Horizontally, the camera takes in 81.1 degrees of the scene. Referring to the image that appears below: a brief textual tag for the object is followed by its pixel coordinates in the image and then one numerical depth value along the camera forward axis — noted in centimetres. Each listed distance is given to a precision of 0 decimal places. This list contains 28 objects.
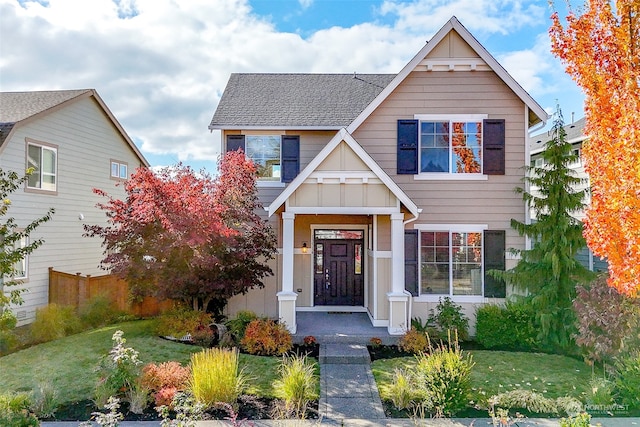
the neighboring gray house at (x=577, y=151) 1384
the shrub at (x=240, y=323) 884
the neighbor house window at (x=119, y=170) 1600
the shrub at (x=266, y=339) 802
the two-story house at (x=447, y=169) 997
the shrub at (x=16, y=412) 426
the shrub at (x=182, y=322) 888
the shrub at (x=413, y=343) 821
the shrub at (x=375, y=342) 854
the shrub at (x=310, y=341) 861
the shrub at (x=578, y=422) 392
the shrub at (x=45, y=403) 536
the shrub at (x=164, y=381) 540
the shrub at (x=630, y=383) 550
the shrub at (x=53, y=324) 975
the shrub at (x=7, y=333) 715
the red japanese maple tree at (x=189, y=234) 835
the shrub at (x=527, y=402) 547
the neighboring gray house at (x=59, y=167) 1134
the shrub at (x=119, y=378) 547
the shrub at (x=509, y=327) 872
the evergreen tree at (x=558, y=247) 833
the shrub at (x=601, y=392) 549
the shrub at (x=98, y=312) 1081
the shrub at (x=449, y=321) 915
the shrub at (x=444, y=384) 527
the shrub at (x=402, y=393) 555
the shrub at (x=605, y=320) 664
